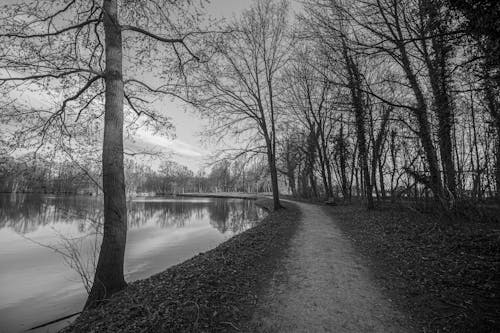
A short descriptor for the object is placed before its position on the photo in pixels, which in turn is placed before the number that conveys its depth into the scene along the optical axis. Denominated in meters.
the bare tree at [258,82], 15.01
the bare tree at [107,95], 4.67
